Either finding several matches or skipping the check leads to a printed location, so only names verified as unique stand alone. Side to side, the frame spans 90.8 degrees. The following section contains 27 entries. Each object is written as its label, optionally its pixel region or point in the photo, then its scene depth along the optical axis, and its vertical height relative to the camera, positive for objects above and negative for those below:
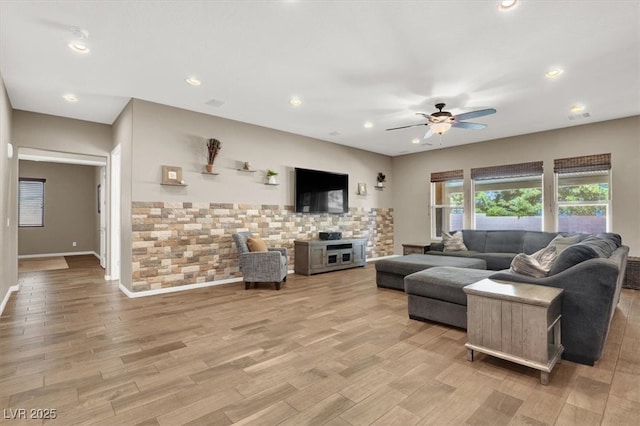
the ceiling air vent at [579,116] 5.07 +1.59
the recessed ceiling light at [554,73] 3.55 +1.61
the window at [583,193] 5.50 +0.36
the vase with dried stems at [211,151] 5.06 +1.01
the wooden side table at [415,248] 6.43 -0.73
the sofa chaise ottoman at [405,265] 4.47 -0.76
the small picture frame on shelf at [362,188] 7.60 +0.61
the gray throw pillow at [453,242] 6.27 -0.58
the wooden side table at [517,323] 2.13 -0.79
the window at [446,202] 7.38 +0.27
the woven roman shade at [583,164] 5.45 +0.89
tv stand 5.99 -0.82
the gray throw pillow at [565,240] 4.74 -0.42
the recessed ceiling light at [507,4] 2.42 +1.62
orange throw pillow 5.00 -0.48
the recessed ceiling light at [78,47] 2.99 +1.62
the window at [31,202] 8.59 +0.34
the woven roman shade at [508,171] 6.21 +0.89
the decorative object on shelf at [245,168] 5.53 +0.81
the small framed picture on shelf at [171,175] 4.66 +0.58
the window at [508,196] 6.28 +0.36
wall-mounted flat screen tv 6.35 +0.47
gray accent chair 4.79 -0.81
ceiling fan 4.12 +1.30
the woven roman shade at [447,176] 7.31 +0.90
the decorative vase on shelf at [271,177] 5.79 +0.69
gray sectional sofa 2.30 -0.68
